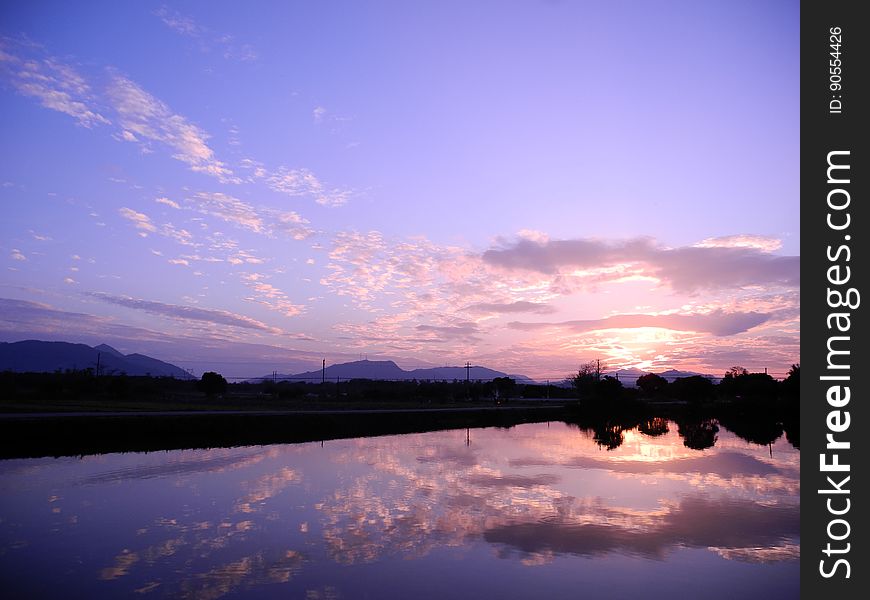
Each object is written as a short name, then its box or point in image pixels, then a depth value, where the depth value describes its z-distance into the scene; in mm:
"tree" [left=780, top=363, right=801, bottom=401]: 58619
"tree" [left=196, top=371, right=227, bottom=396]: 61950
